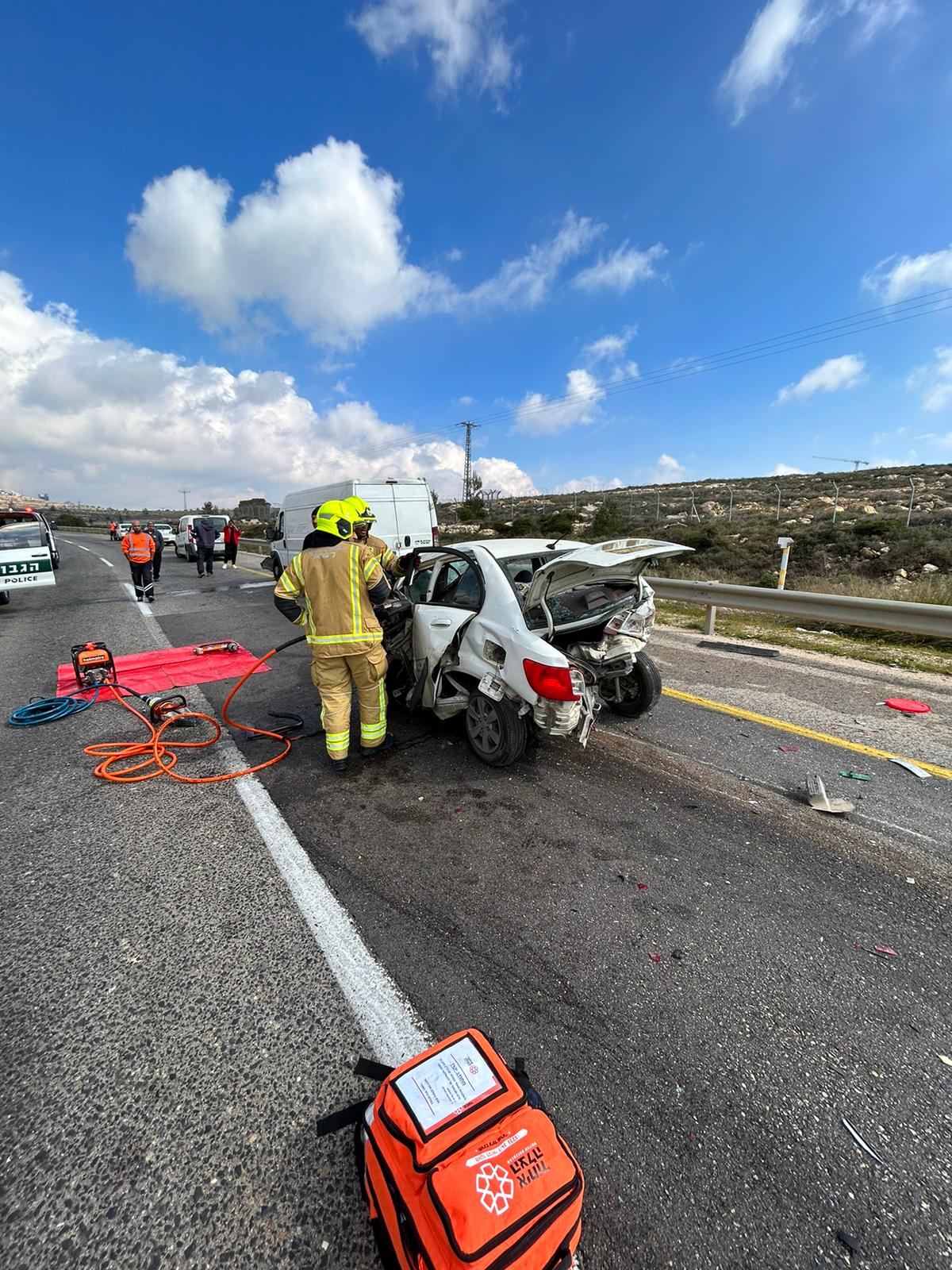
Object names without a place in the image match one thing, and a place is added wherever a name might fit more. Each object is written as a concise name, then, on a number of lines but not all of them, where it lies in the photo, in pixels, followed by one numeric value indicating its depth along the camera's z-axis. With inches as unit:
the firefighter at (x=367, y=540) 155.1
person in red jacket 729.6
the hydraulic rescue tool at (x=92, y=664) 211.5
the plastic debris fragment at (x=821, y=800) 127.3
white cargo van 436.1
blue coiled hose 182.8
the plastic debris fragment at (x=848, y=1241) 53.1
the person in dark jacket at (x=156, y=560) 487.1
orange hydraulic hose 147.2
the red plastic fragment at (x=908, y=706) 188.2
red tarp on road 227.5
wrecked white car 134.7
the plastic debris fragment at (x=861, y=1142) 60.4
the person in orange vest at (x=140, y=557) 436.4
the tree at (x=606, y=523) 812.1
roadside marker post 338.6
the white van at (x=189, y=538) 832.3
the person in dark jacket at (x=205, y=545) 599.8
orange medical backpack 44.8
